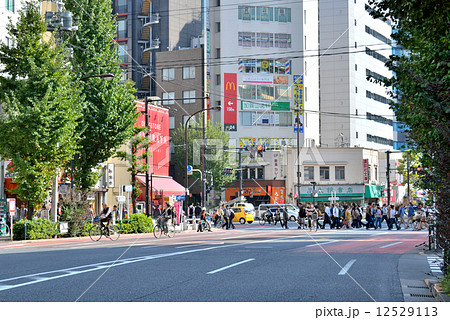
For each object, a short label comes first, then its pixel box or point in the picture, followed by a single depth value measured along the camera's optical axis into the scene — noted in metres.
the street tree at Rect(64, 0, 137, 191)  35.25
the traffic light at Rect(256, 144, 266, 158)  51.75
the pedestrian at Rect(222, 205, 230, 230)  46.84
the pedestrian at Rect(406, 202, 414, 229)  44.05
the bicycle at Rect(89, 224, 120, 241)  29.23
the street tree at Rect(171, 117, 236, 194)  71.31
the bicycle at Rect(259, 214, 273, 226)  55.59
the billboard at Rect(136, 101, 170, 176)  61.44
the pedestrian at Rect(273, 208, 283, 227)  51.35
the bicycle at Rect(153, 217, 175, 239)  32.72
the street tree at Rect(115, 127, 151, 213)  38.22
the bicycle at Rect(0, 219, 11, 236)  34.34
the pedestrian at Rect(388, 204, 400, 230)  43.62
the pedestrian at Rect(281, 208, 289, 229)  45.84
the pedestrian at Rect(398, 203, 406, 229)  45.75
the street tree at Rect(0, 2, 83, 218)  28.58
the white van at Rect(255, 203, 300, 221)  61.03
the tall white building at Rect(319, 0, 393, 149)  87.50
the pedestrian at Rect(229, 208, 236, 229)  47.44
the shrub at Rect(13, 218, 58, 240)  28.80
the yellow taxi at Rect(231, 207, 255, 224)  59.69
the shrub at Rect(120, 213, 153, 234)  36.78
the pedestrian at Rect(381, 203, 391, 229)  45.59
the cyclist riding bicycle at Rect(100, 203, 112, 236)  28.77
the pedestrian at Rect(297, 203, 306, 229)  40.77
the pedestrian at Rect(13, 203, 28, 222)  39.53
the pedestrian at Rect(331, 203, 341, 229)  45.84
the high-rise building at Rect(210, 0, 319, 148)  79.75
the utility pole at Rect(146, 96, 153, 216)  38.97
